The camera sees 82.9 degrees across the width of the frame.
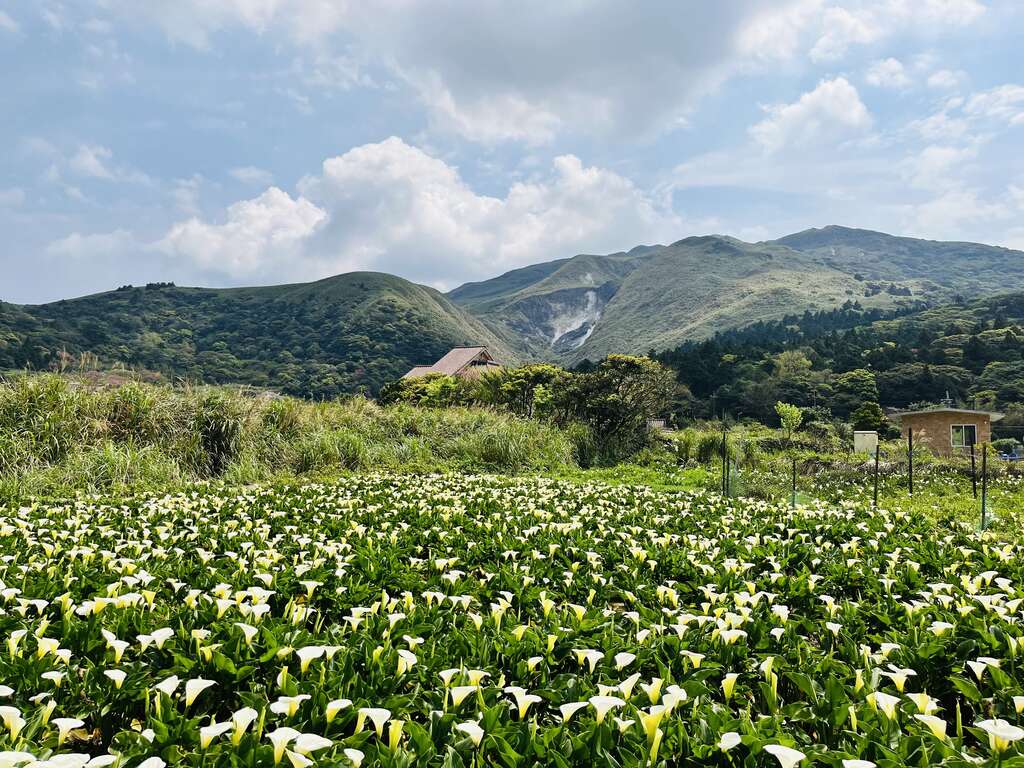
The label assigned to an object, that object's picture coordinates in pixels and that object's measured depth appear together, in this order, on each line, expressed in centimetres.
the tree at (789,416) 2621
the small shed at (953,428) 2466
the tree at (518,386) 2316
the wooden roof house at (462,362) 5166
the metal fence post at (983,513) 690
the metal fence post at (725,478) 1006
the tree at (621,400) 1786
